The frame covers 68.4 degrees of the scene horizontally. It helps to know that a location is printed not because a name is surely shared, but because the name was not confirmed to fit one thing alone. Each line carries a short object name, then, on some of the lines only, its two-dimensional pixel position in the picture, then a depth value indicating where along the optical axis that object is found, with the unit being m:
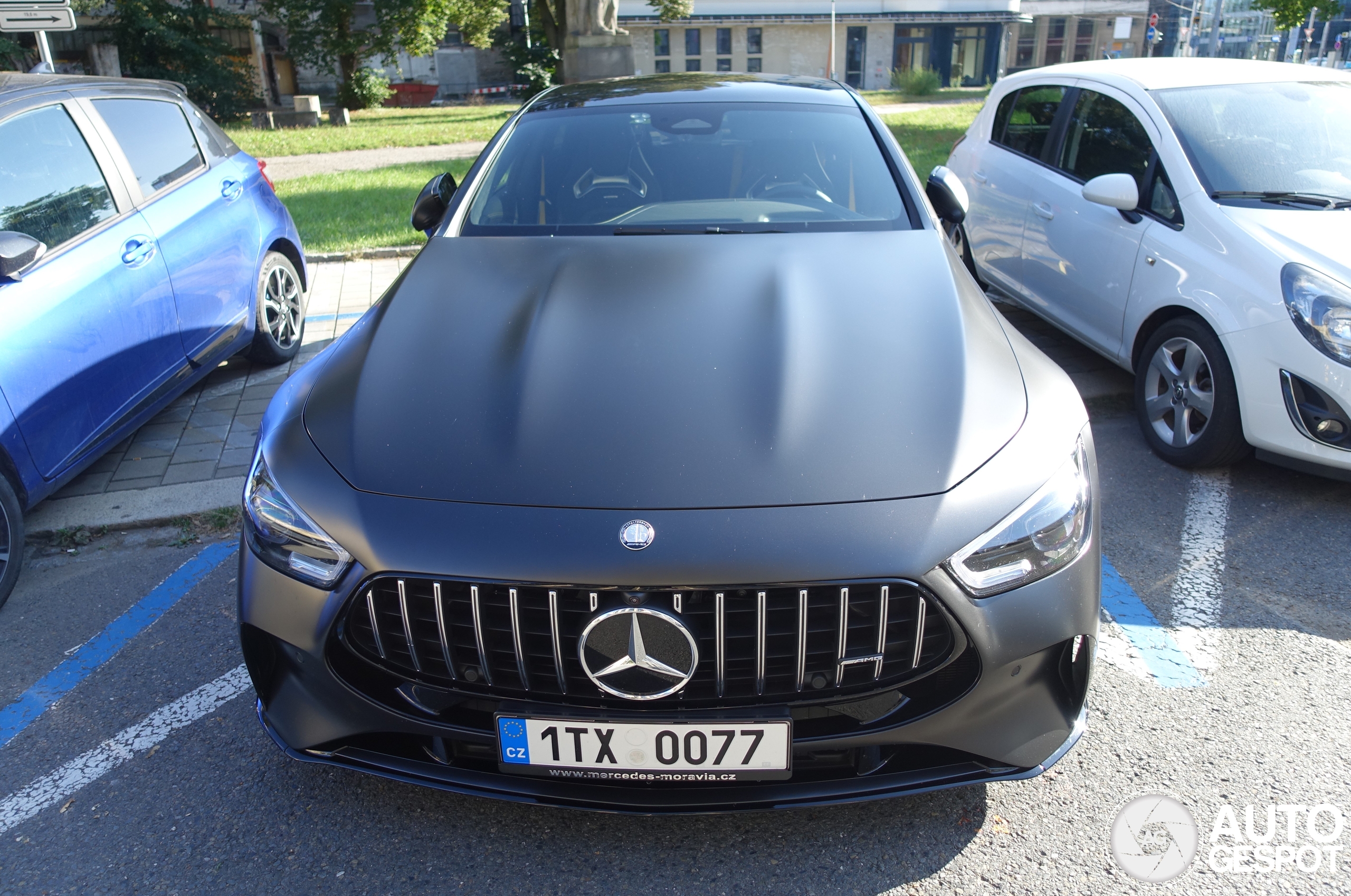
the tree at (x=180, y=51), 24.61
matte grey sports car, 1.92
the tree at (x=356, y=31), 27.23
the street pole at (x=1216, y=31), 40.60
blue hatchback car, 3.46
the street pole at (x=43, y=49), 6.81
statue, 16.67
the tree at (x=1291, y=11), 29.95
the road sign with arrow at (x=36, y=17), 7.03
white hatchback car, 3.66
